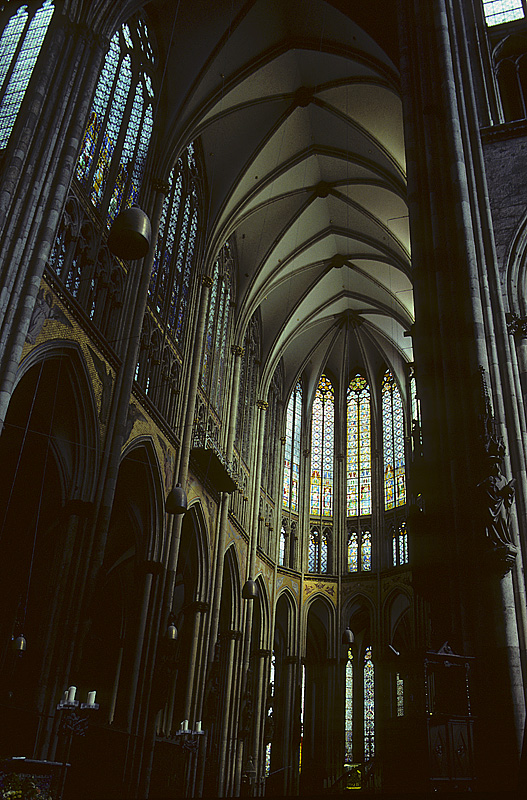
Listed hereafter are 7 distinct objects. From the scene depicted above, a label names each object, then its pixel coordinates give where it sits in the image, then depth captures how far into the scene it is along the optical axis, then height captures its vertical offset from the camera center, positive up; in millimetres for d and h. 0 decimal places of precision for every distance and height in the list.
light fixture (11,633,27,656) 13453 +2067
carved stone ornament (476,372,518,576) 7801 +2941
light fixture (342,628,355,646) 23606 +4483
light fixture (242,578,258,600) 19909 +4803
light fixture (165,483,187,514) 14383 +4955
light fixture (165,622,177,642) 15625 +2797
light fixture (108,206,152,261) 8500 +5767
